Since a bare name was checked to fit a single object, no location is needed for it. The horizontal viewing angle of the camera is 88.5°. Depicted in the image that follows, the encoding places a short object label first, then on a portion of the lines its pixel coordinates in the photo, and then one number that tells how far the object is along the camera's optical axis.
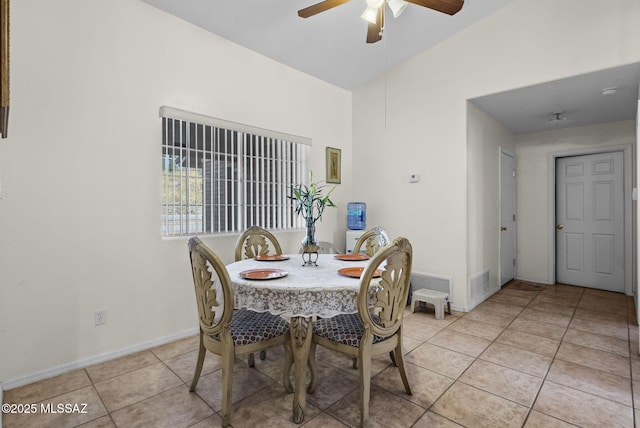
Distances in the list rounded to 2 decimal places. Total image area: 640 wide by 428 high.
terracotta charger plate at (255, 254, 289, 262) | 2.54
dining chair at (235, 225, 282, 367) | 2.94
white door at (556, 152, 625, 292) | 4.39
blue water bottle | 4.40
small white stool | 3.44
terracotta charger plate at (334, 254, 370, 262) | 2.53
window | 2.91
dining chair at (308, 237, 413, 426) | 1.71
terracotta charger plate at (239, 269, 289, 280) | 1.93
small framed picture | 4.31
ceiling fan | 2.15
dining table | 1.78
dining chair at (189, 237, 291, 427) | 1.75
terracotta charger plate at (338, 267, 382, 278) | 1.96
